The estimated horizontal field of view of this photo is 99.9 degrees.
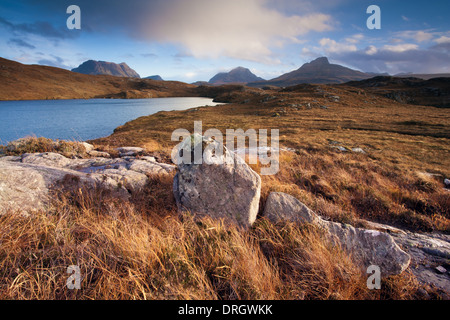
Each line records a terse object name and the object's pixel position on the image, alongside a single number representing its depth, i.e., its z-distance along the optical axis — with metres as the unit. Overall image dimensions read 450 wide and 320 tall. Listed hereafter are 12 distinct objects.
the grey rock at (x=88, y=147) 9.68
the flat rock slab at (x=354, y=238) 3.39
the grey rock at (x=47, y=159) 6.68
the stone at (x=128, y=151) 10.13
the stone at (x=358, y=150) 16.92
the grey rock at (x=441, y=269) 3.36
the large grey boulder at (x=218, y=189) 4.42
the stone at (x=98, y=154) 9.50
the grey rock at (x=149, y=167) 6.82
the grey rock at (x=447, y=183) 10.21
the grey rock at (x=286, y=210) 4.43
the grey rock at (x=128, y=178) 5.39
